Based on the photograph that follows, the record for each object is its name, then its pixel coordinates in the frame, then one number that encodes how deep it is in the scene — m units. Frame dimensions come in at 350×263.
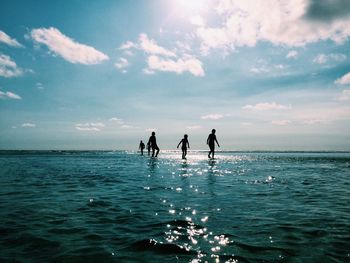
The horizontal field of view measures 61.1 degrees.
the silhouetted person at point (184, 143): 34.12
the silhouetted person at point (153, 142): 35.53
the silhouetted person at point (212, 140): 30.90
